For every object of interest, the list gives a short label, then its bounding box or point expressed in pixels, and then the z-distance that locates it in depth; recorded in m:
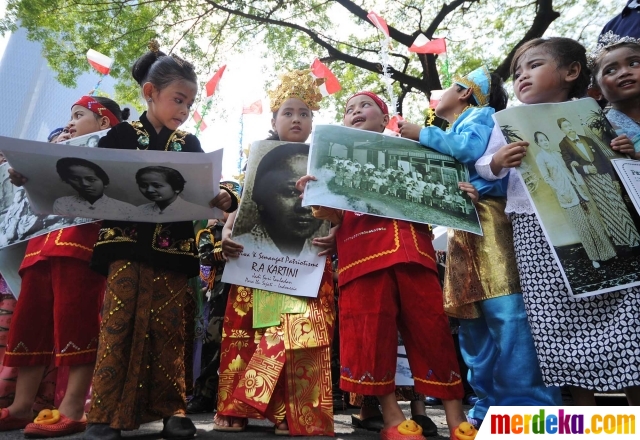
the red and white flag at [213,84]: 4.23
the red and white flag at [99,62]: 3.70
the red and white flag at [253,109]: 4.04
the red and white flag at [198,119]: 4.64
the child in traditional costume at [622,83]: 2.01
